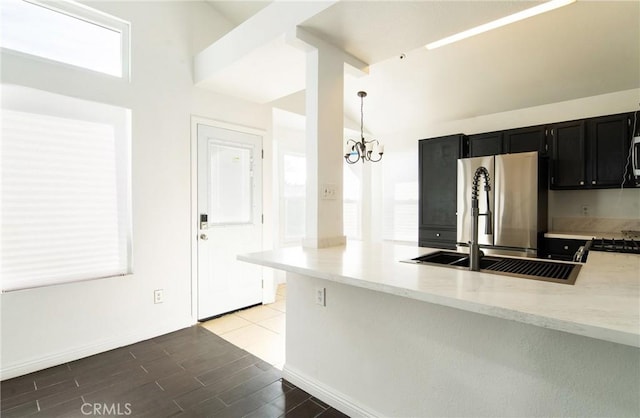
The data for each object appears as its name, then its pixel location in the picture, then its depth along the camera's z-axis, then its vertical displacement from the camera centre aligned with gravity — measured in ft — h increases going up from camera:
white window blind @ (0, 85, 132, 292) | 7.44 +0.37
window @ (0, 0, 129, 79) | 7.52 +4.49
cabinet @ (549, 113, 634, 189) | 10.26 +1.75
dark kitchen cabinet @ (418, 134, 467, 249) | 13.47 +0.64
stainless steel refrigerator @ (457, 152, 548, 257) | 10.78 +0.03
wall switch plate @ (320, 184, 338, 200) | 7.34 +0.29
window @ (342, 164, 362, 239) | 19.17 +0.32
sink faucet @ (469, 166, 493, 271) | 4.74 -0.34
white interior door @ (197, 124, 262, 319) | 10.89 -0.52
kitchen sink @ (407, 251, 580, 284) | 4.23 -1.02
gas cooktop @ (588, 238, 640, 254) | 8.20 -1.22
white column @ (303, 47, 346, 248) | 7.21 +1.39
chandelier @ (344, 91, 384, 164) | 11.87 +1.92
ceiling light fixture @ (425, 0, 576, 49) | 8.36 +5.33
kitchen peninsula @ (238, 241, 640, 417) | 3.27 -1.97
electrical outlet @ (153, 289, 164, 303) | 9.74 -2.90
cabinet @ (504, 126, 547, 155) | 11.82 +2.47
